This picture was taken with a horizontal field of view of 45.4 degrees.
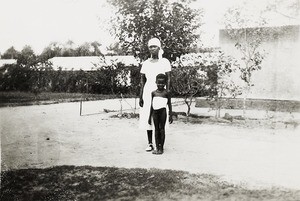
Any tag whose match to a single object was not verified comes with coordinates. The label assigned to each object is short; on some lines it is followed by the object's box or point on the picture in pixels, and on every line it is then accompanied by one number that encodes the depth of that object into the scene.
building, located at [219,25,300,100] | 11.15
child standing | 5.03
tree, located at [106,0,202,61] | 8.30
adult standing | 5.24
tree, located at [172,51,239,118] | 8.66
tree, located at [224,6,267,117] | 10.48
